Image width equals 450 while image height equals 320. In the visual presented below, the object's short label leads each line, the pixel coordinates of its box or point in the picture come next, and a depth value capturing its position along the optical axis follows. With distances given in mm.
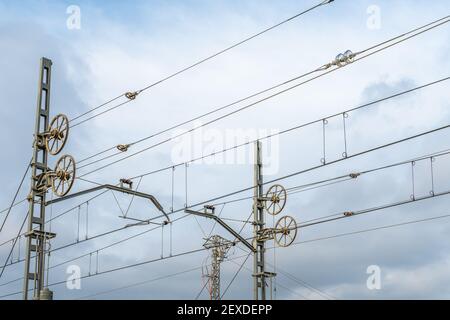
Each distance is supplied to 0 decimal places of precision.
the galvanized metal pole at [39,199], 26562
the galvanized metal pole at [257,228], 34531
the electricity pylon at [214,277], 58031
